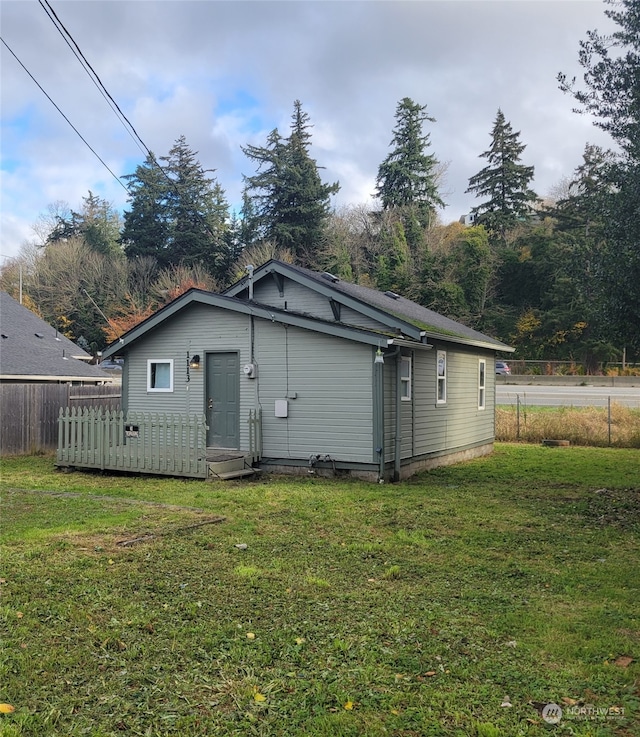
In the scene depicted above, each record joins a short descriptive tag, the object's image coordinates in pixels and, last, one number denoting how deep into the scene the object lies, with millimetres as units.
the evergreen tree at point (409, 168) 44156
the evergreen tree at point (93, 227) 44781
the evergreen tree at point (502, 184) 45188
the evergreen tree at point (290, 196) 38219
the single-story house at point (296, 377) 10852
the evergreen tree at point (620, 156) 8266
